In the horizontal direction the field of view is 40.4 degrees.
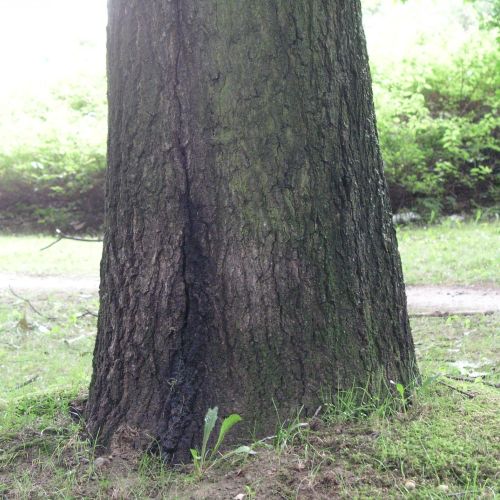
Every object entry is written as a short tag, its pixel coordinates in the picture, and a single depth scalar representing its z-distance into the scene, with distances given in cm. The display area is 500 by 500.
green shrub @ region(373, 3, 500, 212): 1134
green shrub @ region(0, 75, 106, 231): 1315
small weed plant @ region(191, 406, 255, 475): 239
